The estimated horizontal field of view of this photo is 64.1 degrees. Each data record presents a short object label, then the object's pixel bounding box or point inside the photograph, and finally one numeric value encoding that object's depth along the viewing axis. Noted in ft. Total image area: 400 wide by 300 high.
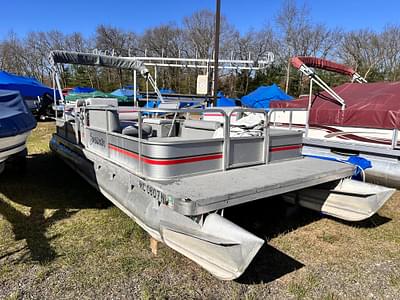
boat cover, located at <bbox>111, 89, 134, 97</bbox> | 66.54
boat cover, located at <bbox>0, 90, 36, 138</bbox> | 13.25
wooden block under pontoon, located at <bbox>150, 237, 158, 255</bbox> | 9.89
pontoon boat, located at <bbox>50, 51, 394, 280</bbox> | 7.82
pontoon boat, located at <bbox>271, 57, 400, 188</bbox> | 17.03
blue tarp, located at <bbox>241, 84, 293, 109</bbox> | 47.75
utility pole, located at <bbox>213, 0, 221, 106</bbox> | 30.86
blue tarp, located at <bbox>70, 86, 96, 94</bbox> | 67.22
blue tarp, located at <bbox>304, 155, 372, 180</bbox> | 16.75
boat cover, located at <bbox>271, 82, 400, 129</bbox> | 18.19
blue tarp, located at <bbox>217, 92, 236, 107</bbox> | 52.85
